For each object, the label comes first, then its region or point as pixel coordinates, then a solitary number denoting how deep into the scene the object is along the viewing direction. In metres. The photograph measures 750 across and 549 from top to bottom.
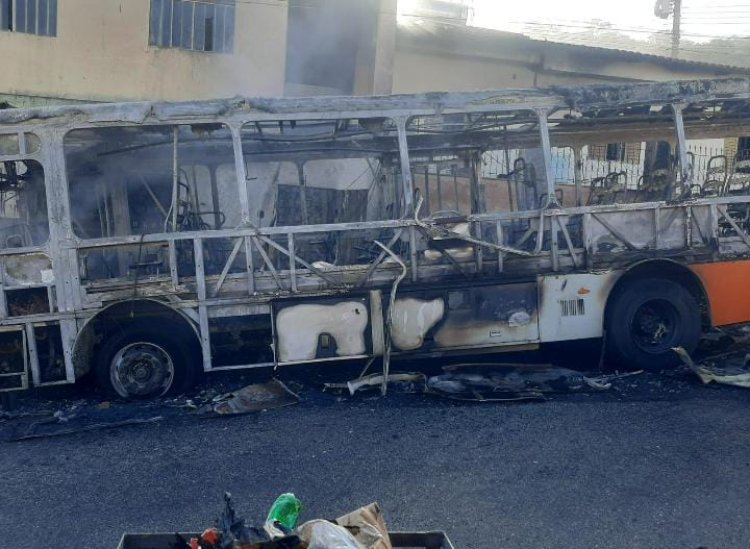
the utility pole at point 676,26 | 25.89
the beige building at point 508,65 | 17.61
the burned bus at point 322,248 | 7.26
